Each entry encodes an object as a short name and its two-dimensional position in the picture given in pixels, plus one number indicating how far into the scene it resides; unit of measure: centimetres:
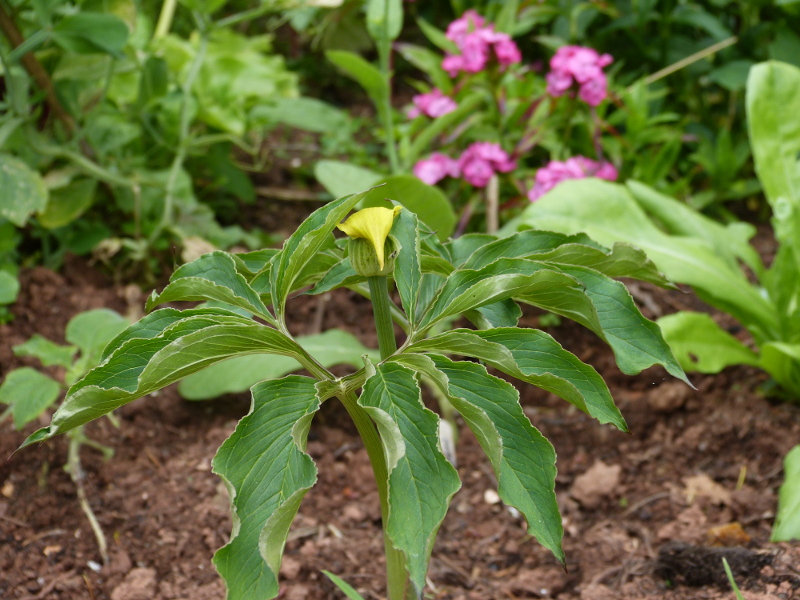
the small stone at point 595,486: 184
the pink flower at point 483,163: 260
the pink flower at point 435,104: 274
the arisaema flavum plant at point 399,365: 92
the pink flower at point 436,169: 267
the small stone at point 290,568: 158
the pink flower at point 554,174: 252
